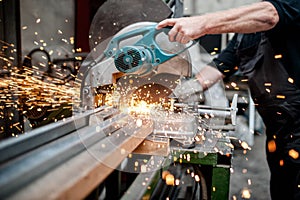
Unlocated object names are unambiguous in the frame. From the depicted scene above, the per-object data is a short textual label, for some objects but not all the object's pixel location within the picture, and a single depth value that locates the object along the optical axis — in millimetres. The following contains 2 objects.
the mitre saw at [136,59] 1391
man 1544
